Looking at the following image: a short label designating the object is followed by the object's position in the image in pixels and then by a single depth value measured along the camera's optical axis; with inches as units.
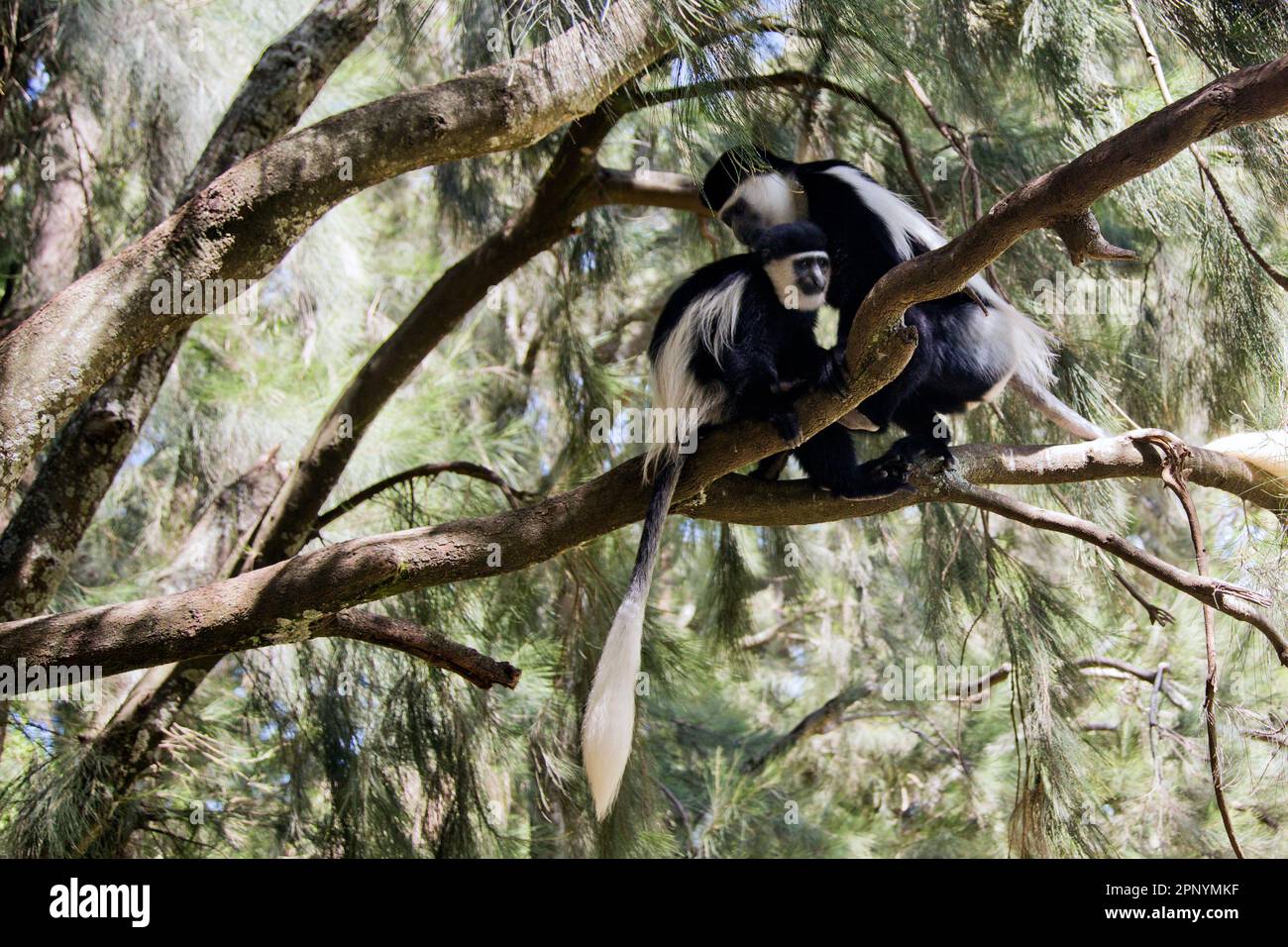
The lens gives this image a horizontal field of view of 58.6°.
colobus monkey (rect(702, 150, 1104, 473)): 90.0
